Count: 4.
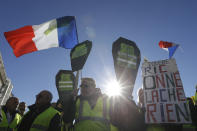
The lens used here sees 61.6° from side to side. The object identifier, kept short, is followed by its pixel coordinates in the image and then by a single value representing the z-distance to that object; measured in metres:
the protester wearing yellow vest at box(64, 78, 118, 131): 2.36
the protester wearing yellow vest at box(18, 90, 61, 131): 2.62
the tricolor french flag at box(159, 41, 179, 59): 6.98
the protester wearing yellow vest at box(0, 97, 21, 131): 3.66
